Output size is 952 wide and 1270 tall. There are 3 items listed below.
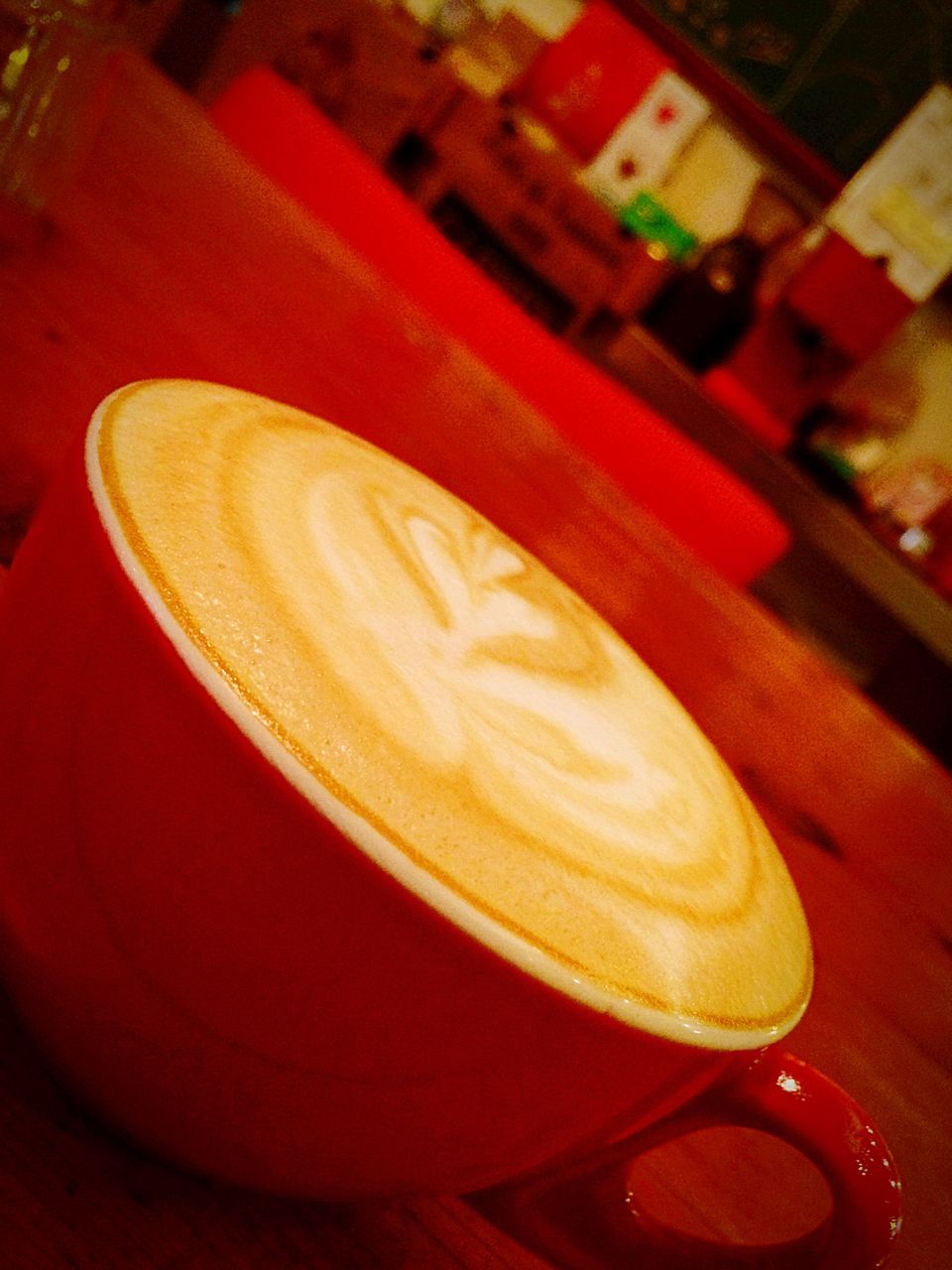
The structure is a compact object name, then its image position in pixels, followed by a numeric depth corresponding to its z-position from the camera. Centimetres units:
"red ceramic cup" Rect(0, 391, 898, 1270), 15
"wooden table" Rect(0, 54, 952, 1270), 21
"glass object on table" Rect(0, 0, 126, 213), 41
